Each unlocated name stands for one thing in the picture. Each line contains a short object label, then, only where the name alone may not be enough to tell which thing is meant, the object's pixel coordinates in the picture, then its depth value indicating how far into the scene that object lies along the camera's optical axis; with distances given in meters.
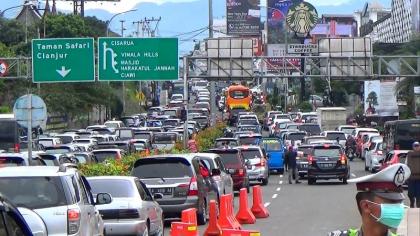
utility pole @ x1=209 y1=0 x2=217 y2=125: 73.93
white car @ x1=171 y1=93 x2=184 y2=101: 138.15
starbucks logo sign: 99.25
